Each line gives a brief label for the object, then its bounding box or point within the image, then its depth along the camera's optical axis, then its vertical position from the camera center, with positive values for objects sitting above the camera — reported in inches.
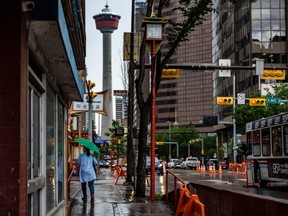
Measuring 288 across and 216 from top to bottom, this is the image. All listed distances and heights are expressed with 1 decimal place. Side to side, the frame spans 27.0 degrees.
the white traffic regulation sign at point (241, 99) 2059.8 +162.8
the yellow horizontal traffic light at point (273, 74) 1205.1 +145.5
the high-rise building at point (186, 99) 6924.2 +552.2
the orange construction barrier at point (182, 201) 435.2 -39.8
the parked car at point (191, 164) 3212.1 -90.4
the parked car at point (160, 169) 2143.0 -78.7
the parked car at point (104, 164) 3892.2 -108.2
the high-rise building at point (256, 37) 3371.1 +633.4
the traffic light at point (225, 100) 1990.7 +155.1
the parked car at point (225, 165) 3203.5 -99.2
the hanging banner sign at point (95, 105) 1082.1 +78.0
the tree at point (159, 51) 745.0 +127.1
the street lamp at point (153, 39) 693.3 +125.0
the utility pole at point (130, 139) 1130.2 +15.9
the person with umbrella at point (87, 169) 693.3 -24.7
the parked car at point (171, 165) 3570.4 -107.1
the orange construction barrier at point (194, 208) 329.9 -35.9
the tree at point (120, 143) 3277.6 +24.4
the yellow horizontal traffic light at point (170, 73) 971.3 +120.9
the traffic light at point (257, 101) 2002.6 +151.6
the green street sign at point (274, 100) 1891.0 +145.6
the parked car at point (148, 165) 1960.4 -64.7
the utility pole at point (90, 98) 1004.1 +84.4
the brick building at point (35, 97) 253.9 +28.6
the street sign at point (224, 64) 1102.2 +151.1
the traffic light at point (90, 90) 994.2 +95.9
